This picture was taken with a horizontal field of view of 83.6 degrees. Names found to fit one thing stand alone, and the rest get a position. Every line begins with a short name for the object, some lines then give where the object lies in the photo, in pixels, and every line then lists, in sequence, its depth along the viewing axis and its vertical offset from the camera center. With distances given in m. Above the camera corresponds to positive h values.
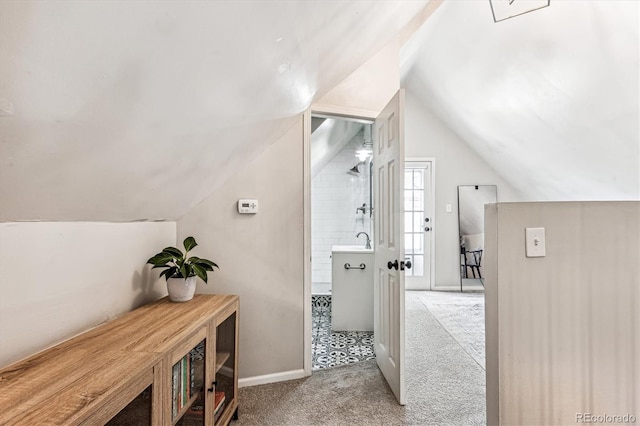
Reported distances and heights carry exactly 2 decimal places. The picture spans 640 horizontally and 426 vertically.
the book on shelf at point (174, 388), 1.24 -0.61
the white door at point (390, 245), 2.18 -0.21
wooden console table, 0.85 -0.44
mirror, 5.53 -0.22
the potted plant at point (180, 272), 1.84 -0.29
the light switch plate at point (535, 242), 1.45 -0.12
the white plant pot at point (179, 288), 1.85 -0.38
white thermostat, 2.35 +0.06
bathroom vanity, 3.54 -0.83
